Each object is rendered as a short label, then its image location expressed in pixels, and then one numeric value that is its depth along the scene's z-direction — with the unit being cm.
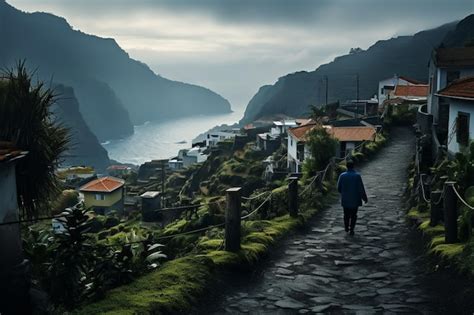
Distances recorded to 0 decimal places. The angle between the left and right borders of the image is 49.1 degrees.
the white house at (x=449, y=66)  2897
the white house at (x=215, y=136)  11886
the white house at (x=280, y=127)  7932
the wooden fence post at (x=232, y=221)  836
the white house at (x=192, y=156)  10851
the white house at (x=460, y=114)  1880
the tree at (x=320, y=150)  2000
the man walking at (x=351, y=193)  1115
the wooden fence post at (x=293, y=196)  1217
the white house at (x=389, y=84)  7689
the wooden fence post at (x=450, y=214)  865
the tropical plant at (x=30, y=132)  718
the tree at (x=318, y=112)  6424
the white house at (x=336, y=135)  4039
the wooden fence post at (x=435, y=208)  1025
